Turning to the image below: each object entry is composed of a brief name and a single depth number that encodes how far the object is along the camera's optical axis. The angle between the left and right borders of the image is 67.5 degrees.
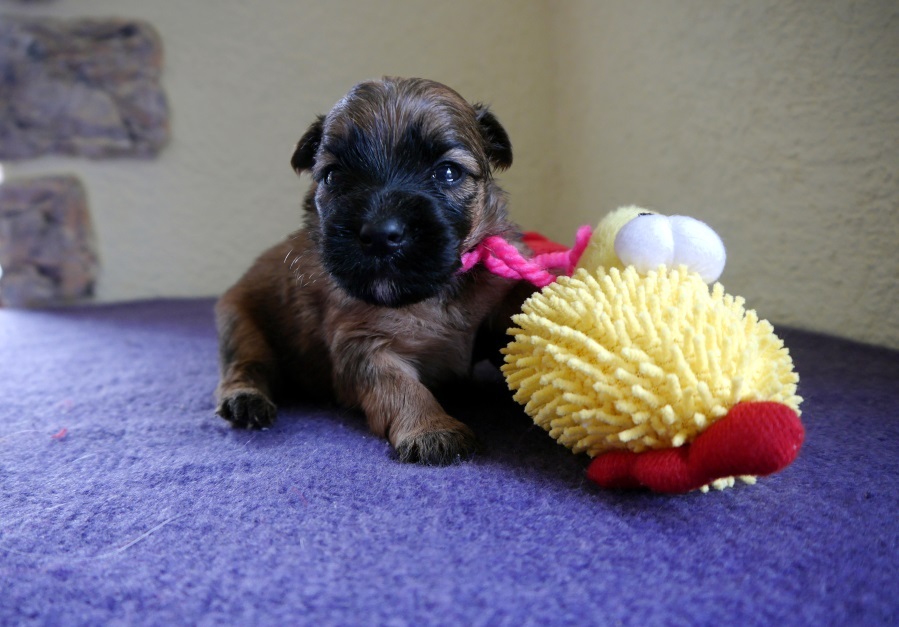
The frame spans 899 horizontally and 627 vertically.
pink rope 0.25
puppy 0.23
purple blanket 0.14
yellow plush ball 0.18
